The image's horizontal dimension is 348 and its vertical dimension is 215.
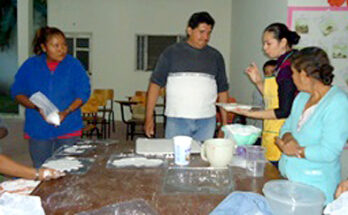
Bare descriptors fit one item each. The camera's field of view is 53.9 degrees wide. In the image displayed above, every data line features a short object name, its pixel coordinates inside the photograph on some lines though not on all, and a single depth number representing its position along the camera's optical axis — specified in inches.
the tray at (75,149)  68.6
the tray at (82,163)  57.3
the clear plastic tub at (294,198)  41.4
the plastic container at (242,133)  69.1
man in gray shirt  94.7
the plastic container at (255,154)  60.1
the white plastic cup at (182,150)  61.8
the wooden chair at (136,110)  208.2
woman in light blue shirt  55.9
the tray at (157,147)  68.6
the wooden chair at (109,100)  232.7
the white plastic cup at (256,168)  57.6
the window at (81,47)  308.8
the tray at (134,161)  60.7
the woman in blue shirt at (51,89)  83.7
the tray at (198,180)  49.8
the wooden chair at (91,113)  197.9
